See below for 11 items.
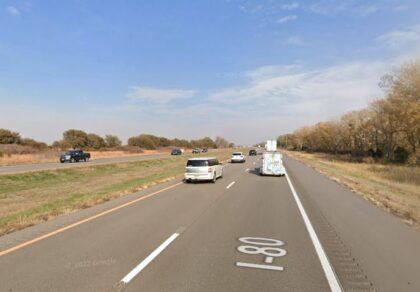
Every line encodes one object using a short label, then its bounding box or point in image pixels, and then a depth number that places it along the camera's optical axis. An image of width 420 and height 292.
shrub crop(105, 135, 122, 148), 136.00
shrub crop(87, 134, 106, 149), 122.50
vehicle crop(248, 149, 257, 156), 89.04
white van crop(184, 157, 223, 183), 23.34
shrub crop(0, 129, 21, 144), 94.75
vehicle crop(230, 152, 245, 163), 53.97
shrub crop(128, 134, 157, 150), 150.50
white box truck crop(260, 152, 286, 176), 29.61
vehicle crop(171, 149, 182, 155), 86.39
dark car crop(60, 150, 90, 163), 52.00
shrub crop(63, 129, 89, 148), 117.18
